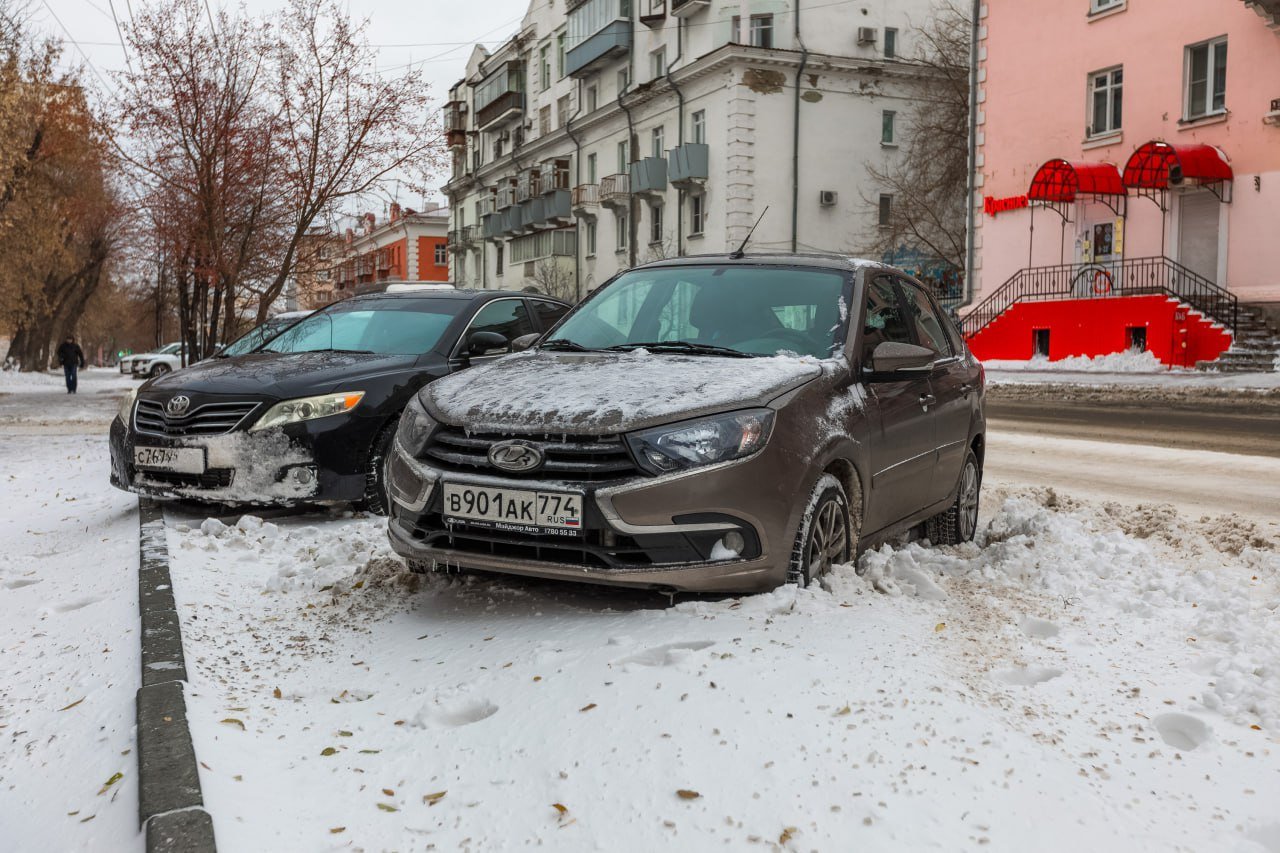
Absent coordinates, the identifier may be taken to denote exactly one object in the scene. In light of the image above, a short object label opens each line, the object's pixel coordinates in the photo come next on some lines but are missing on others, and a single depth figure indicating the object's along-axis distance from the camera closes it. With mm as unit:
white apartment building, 36750
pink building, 24422
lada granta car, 4254
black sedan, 7020
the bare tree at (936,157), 38750
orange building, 79938
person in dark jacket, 31000
